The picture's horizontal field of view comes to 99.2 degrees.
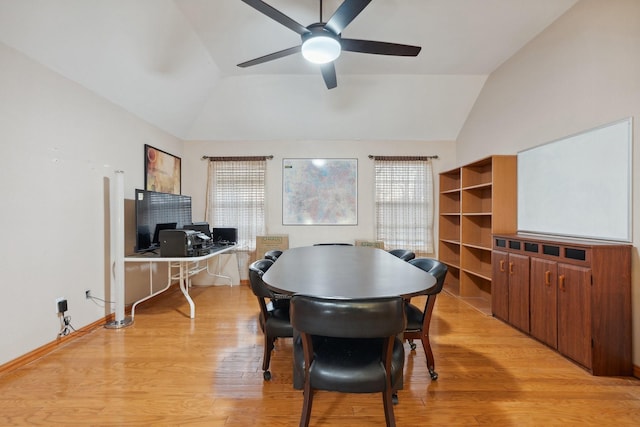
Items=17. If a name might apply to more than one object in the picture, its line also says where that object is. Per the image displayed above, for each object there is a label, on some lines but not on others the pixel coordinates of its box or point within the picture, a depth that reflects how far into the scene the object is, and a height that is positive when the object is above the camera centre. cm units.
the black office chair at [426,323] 190 -80
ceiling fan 187 +139
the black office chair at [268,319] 186 -75
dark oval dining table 140 -40
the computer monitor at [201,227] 391 -20
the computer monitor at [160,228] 331 -18
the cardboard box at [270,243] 446 -49
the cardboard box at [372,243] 452 -50
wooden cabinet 204 -71
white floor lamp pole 289 -34
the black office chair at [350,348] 116 -70
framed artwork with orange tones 368 +63
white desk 297 -49
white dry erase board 210 +25
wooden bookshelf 327 -9
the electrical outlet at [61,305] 245 -83
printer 301 -33
